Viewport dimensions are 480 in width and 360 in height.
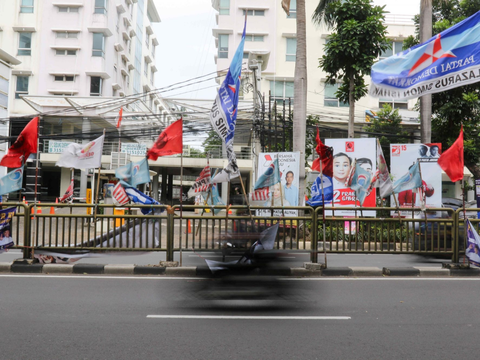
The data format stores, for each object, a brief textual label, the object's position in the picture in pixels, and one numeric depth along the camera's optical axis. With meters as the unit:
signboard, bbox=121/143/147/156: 35.50
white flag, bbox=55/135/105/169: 9.66
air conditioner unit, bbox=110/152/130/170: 35.44
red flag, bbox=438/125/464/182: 10.64
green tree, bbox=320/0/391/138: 17.17
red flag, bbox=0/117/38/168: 9.69
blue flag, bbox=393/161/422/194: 11.18
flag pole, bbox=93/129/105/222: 8.75
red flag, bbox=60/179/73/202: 17.43
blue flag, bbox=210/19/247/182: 8.67
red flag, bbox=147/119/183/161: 9.56
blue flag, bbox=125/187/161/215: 9.80
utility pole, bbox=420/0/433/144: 15.41
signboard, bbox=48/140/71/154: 35.94
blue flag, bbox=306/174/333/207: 13.16
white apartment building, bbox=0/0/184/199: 39.22
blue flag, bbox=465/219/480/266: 8.77
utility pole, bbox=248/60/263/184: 21.70
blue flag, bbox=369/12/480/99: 8.03
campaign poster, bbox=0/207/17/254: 8.96
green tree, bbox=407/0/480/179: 19.03
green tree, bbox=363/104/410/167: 28.98
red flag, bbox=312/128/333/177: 9.65
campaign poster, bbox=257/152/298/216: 15.98
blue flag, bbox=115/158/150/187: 9.98
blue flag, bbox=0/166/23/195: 9.41
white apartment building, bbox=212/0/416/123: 38.34
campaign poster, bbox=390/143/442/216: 15.85
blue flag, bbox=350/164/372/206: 14.04
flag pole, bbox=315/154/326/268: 8.85
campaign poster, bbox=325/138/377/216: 15.98
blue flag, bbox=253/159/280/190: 14.16
